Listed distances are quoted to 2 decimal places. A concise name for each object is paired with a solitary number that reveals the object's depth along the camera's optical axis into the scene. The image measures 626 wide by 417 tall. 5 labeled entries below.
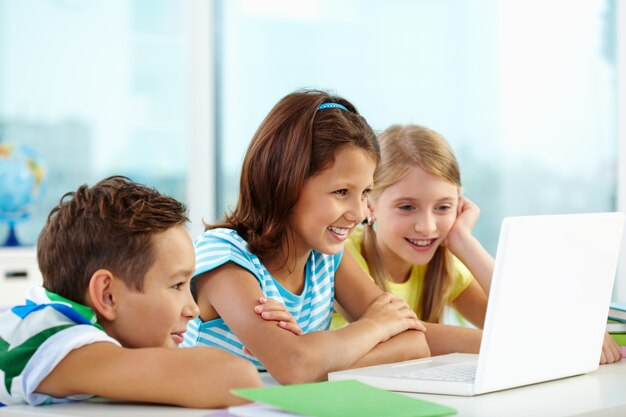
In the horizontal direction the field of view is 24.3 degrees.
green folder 1.32
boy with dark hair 1.42
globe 2.98
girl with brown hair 1.70
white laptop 1.46
